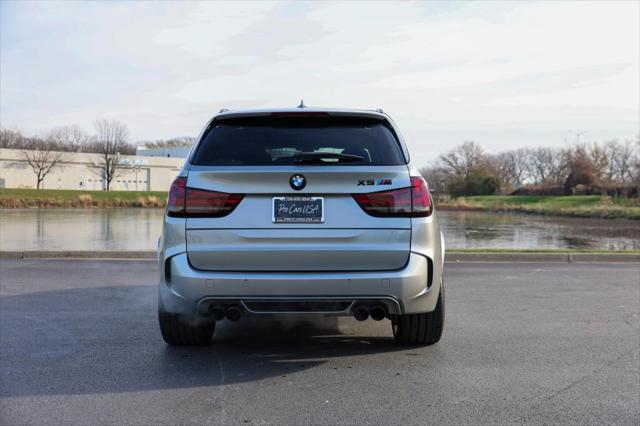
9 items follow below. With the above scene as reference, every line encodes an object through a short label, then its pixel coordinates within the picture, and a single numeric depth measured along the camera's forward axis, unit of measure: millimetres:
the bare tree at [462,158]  86125
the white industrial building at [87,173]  73812
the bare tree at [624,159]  91588
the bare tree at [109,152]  78188
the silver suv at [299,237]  4191
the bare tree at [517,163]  123000
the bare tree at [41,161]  72750
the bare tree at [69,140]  88625
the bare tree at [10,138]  90250
